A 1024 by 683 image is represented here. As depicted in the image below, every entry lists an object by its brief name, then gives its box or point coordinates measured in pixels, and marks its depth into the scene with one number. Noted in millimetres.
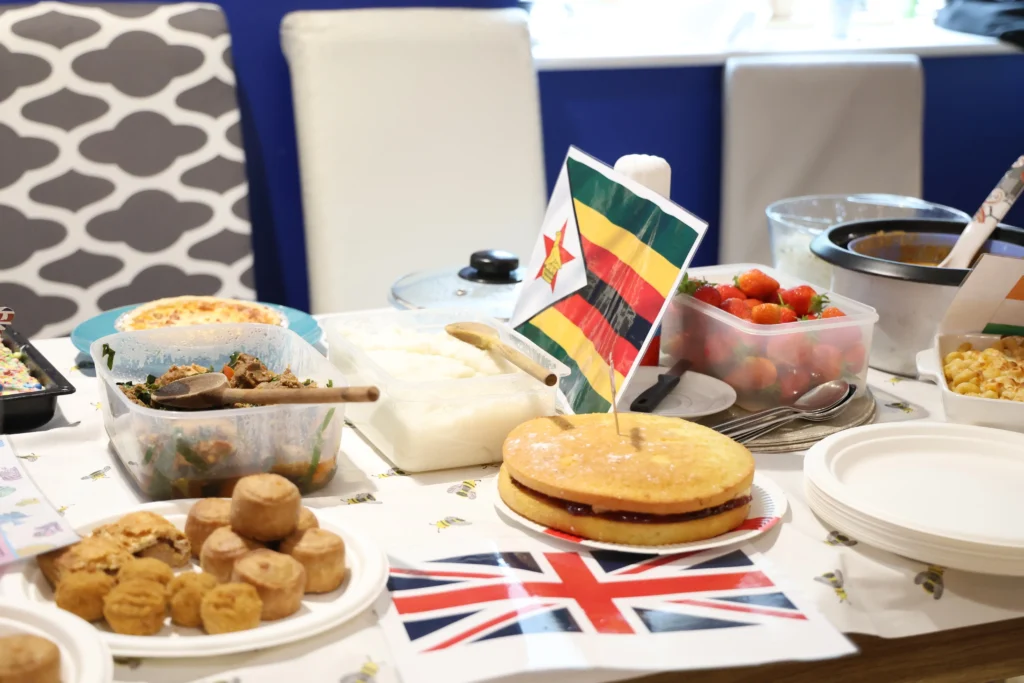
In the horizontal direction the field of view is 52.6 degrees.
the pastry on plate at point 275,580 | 722
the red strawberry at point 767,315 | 1201
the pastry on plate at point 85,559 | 750
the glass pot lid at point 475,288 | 1405
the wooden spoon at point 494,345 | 1033
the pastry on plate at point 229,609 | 708
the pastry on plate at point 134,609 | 705
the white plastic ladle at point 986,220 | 1282
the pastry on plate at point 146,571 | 729
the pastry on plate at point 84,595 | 717
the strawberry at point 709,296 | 1261
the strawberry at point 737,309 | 1227
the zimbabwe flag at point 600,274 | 1095
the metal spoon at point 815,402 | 1125
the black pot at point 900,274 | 1286
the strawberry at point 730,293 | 1278
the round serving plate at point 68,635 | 633
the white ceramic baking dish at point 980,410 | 1069
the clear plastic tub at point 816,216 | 1544
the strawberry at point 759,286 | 1278
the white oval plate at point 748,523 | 862
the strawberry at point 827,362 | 1200
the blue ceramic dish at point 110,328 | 1354
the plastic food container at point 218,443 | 920
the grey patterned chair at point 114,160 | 1951
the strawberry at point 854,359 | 1209
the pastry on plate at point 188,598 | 718
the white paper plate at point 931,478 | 864
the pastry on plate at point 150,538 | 791
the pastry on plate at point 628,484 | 869
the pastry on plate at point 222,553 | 760
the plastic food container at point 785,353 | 1189
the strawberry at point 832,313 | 1216
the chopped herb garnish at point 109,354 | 1079
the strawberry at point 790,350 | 1187
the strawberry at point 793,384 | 1198
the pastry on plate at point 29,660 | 614
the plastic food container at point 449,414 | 1029
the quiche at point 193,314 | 1371
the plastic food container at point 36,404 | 1112
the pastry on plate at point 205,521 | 810
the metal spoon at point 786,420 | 1113
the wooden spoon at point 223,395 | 904
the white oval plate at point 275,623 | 688
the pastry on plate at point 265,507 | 774
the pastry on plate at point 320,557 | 759
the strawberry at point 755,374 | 1195
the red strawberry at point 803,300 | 1250
